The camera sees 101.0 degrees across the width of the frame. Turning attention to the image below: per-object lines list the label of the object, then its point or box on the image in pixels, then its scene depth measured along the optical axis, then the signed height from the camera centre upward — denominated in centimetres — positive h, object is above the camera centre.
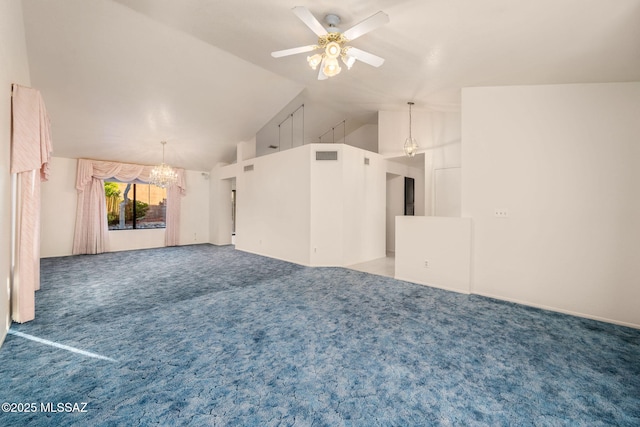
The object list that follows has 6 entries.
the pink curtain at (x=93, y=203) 708 +27
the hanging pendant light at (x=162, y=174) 708 +105
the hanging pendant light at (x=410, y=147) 565 +144
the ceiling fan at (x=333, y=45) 256 +185
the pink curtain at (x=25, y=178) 256 +39
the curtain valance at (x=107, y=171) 709 +120
